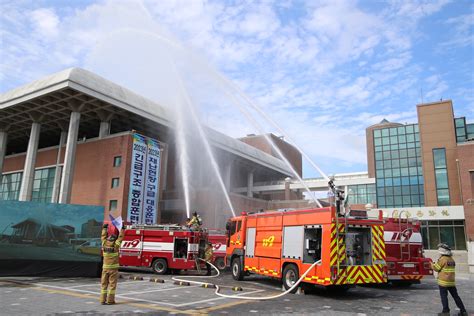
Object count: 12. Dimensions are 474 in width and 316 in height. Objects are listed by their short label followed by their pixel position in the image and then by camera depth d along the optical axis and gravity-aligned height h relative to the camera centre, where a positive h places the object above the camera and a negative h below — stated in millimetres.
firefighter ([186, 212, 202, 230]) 19400 +818
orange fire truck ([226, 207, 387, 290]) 11047 -182
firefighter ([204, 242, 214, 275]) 18723 -823
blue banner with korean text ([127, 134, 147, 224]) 38031 +6095
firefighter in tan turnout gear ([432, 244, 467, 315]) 8258 -722
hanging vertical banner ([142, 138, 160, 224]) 39375 +6064
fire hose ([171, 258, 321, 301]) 10411 -1594
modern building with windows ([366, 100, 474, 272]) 38469 +8900
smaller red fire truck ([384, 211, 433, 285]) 13844 -251
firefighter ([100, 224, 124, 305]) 9469 -794
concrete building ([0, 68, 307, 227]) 37750 +10471
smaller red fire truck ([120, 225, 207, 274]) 18562 -468
